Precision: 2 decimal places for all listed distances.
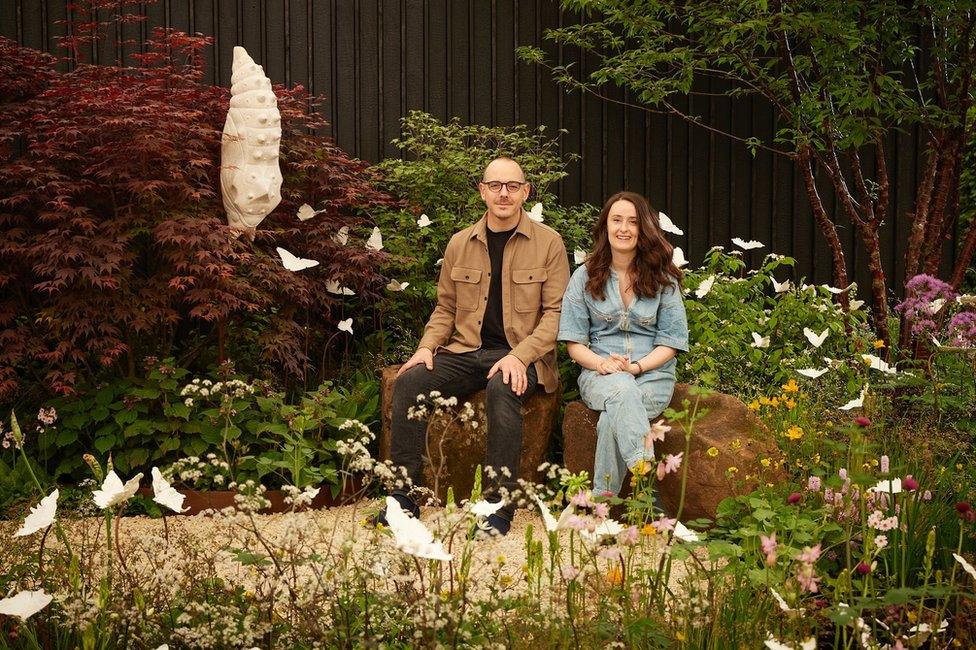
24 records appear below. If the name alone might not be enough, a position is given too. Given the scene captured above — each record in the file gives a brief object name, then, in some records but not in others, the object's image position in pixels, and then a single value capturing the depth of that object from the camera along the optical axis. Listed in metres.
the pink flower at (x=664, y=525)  2.03
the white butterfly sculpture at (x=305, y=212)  5.21
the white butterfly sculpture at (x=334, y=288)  5.16
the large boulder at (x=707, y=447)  3.73
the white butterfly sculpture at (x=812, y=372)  3.89
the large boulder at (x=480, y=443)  4.47
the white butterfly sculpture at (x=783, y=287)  5.13
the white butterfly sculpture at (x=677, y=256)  4.99
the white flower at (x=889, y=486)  2.19
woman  4.17
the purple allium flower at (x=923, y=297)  4.61
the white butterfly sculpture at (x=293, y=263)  4.87
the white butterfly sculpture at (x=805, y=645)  1.66
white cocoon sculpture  4.92
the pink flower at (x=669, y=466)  2.25
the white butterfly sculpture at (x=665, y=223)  4.99
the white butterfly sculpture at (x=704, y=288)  4.90
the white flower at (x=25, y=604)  1.90
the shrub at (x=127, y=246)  4.46
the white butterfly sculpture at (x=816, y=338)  4.34
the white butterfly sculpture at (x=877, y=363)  3.82
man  4.22
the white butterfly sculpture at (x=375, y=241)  5.29
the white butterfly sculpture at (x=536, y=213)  5.10
